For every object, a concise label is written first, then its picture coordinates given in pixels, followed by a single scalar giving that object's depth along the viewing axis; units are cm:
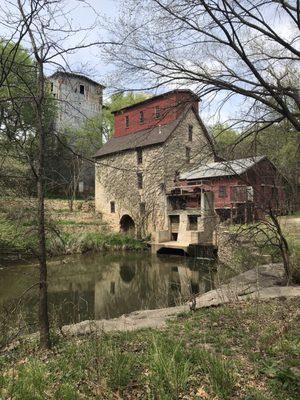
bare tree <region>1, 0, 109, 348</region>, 437
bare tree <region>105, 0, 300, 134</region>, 512
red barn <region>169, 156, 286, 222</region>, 2202
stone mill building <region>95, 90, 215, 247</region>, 2497
